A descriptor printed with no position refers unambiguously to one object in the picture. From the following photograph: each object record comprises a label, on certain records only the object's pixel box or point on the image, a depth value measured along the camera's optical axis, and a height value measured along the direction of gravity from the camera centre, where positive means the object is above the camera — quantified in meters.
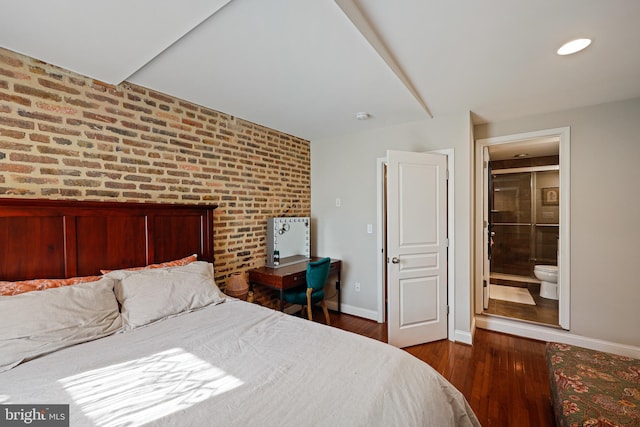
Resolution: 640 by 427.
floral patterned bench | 1.38 -1.05
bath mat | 4.14 -1.41
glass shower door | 5.46 -0.36
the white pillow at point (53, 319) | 1.30 -0.56
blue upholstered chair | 2.96 -0.88
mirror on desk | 3.34 -0.40
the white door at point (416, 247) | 2.87 -0.42
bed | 1.02 -0.70
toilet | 4.21 -1.18
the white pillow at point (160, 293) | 1.73 -0.55
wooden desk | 2.91 -0.73
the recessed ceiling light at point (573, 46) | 1.69 +1.01
